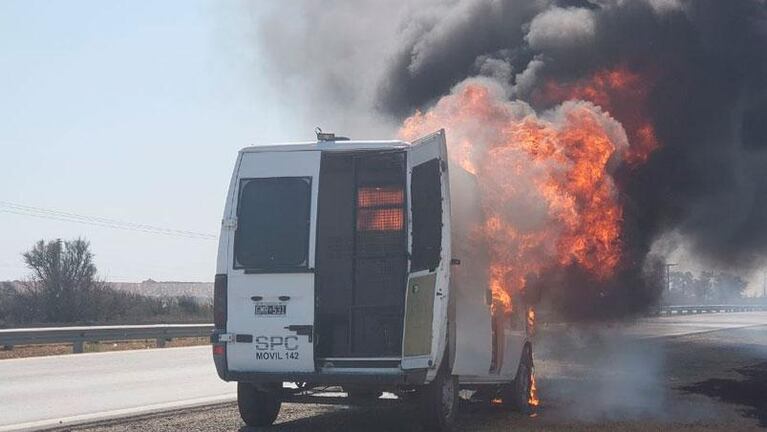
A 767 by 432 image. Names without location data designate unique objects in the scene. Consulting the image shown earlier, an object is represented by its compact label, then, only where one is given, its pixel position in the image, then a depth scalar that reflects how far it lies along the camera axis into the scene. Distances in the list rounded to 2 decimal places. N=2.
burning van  9.64
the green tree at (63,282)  49.84
